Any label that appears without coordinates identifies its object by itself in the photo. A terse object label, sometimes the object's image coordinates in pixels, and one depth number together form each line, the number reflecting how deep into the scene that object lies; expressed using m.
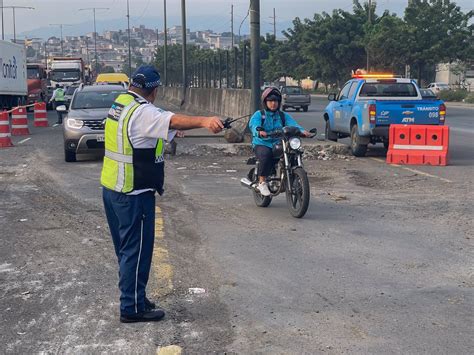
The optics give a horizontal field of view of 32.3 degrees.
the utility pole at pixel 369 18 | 58.62
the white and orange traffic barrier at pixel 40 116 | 31.14
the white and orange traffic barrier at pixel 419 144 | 16.23
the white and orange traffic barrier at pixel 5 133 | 20.92
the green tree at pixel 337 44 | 64.44
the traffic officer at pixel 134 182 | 5.74
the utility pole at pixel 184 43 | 42.78
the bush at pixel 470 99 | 56.04
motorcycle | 10.00
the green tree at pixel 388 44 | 56.03
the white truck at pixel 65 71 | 53.81
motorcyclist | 10.51
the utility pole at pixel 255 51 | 20.19
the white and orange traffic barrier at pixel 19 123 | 26.22
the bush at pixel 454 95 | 59.30
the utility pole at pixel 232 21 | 98.50
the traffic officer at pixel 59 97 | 32.31
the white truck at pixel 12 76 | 40.28
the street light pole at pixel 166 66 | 57.10
